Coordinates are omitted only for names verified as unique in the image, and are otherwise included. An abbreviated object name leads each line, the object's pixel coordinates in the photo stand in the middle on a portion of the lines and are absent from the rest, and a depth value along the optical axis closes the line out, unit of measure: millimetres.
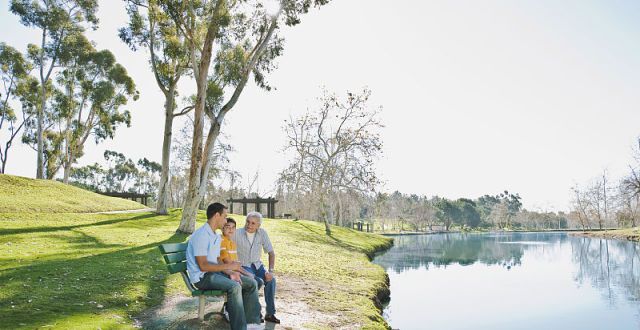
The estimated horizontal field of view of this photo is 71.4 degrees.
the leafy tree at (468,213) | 106038
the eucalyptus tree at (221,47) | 18547
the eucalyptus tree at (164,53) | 23062
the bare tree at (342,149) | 35344
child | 7234
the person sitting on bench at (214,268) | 6301
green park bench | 6441
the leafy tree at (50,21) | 30403
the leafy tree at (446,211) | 102750
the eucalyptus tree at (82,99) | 32844
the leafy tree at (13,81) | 35938
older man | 7852
